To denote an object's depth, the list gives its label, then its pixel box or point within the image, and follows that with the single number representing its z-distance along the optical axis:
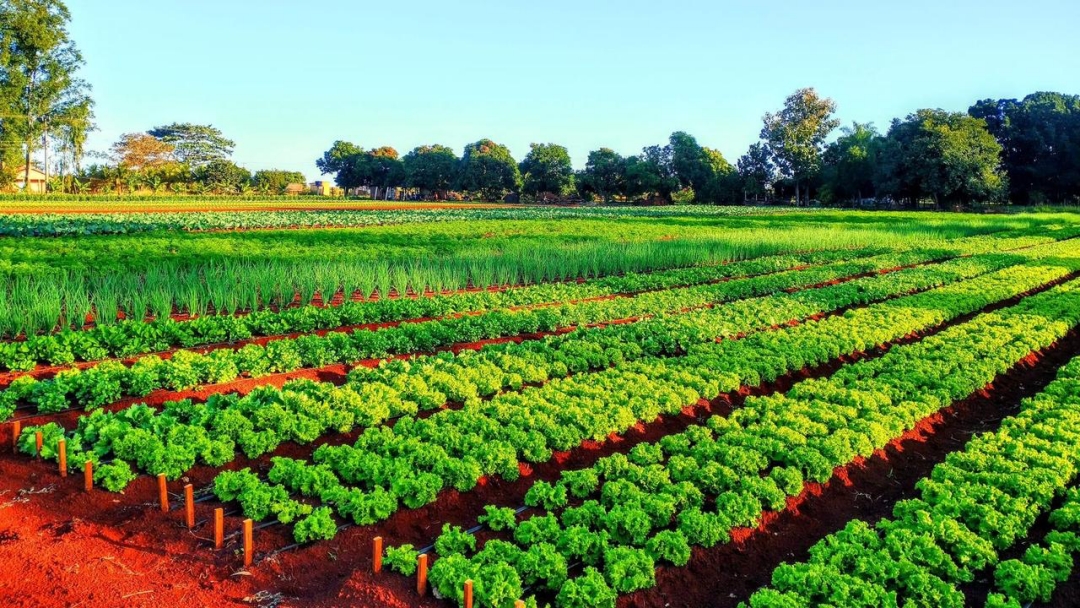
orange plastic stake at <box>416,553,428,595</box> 4.86
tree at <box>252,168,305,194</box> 106.75
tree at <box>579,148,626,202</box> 99.44
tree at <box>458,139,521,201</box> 103.19
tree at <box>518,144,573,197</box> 101.12
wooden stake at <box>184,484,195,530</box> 5.73
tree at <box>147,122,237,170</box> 117.88
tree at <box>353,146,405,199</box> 120.32
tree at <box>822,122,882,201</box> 84.00
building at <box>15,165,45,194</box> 85.62
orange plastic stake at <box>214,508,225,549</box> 5.45
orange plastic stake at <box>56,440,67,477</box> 6.50
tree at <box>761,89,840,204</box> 93.25
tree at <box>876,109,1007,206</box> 67.31
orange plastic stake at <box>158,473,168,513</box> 5.95
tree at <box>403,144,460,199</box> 113.31
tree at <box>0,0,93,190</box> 69.94
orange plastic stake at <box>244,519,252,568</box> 5.28
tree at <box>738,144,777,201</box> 96.44
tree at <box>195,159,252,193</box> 101.61
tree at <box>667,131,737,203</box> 95.94
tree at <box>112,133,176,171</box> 96.69
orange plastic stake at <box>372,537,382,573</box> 4.98
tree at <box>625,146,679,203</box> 97.50
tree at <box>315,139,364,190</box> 129.00
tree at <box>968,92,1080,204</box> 76.94
